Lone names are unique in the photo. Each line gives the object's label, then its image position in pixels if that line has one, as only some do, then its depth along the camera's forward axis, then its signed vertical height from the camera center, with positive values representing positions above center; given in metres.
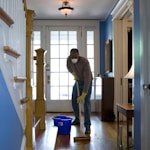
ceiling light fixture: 5.36 +1.17
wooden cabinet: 5.74 -0.65
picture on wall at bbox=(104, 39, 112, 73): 6.16 +0.28
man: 4.17 -0.14
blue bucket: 4.01 -0.83
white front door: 7.05 -0.08
